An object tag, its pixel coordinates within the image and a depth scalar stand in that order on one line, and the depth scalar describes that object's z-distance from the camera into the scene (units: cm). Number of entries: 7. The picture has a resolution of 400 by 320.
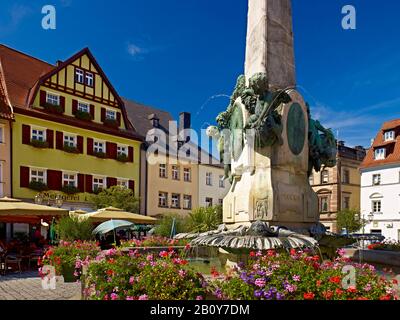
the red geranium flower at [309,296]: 420
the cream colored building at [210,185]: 4250
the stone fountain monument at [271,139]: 857
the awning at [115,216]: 1875
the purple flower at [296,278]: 445
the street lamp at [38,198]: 2177
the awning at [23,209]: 1503
